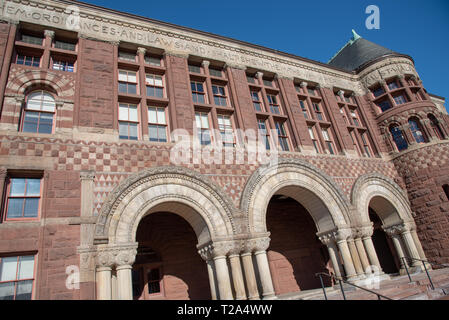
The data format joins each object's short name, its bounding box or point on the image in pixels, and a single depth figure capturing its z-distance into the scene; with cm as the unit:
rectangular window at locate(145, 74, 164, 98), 1146
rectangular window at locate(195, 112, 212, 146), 1134
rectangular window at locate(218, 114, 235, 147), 1181
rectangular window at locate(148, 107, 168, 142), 1052
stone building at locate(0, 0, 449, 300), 786
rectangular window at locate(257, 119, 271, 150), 1289
